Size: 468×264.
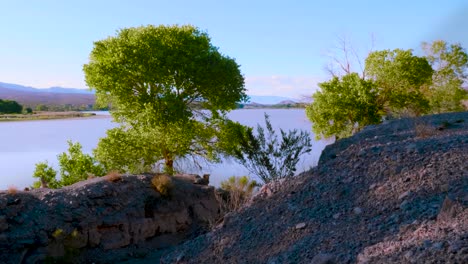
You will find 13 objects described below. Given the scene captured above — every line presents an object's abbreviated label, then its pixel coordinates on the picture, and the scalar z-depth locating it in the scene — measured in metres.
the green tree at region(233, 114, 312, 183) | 17.30
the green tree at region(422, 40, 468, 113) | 26.94
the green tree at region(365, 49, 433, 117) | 26.05
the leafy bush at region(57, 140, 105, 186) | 20.53
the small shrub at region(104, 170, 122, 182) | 13.86
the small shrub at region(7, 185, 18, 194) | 12.32
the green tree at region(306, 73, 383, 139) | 25.56
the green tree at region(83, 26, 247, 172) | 19.14
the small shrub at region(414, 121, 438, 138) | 10.63
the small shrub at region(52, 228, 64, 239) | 11.73
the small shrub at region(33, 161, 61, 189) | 20.44
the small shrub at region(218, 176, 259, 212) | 13.95
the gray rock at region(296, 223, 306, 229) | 7.68
